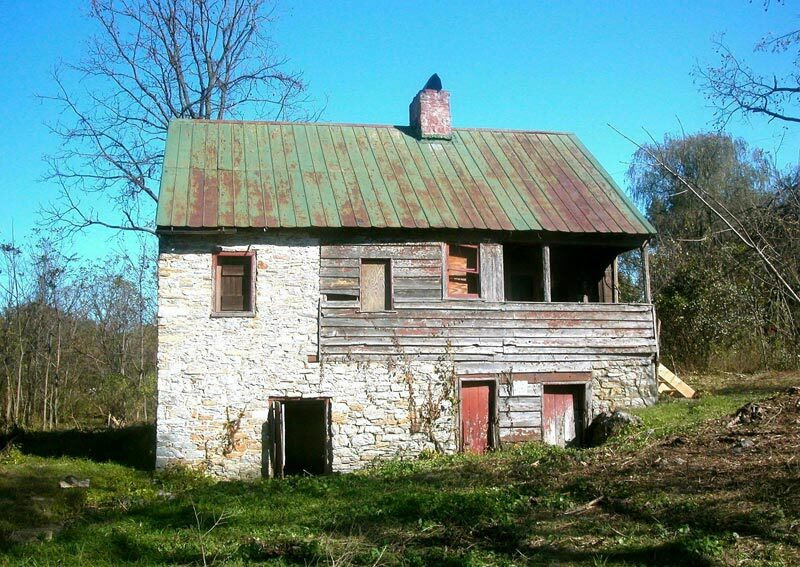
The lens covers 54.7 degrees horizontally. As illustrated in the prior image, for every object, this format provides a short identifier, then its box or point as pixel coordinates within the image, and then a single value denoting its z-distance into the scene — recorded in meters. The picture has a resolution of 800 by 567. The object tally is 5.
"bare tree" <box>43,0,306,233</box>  24.39
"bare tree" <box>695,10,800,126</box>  8.22
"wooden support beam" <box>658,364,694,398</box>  17.59
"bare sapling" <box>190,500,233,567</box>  7.50
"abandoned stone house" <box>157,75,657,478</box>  14.48
